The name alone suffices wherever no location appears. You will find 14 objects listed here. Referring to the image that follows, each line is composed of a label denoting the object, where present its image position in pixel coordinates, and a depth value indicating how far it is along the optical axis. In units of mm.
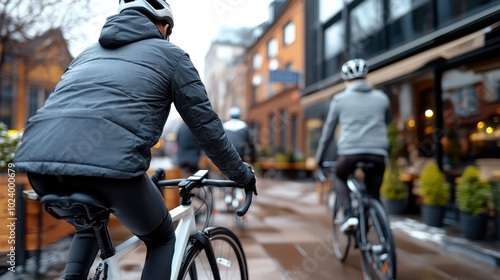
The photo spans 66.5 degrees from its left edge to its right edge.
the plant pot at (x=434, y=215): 5340
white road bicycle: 1410
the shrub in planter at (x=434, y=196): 5340
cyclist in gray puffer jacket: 1353
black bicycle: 2887
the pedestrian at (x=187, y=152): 5910
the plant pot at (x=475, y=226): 4414
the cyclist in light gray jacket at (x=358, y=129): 3424
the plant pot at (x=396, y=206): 6426
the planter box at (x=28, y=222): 3320
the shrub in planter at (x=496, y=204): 4352
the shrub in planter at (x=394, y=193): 6430
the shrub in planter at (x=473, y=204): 4414
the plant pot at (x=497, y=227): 4328
